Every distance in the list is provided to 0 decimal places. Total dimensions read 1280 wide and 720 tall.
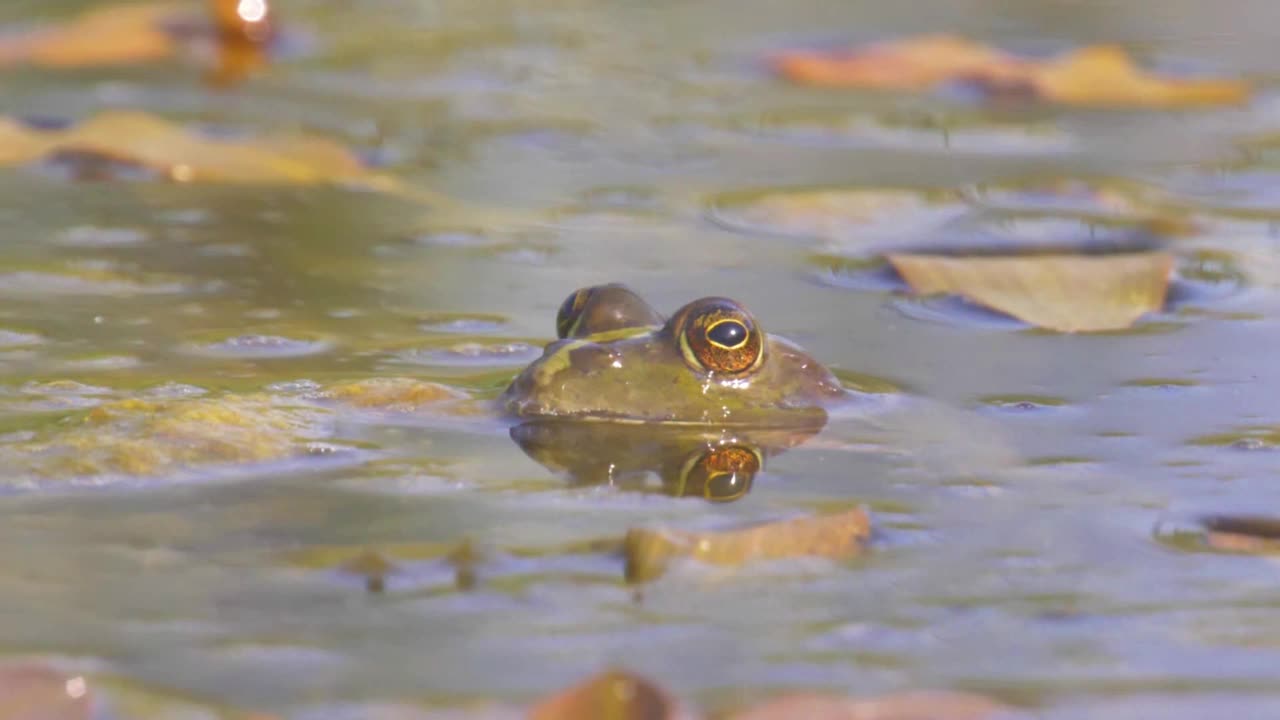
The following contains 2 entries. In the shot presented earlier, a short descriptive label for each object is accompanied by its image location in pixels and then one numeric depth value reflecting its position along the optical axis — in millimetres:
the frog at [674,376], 6891
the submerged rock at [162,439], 5977
